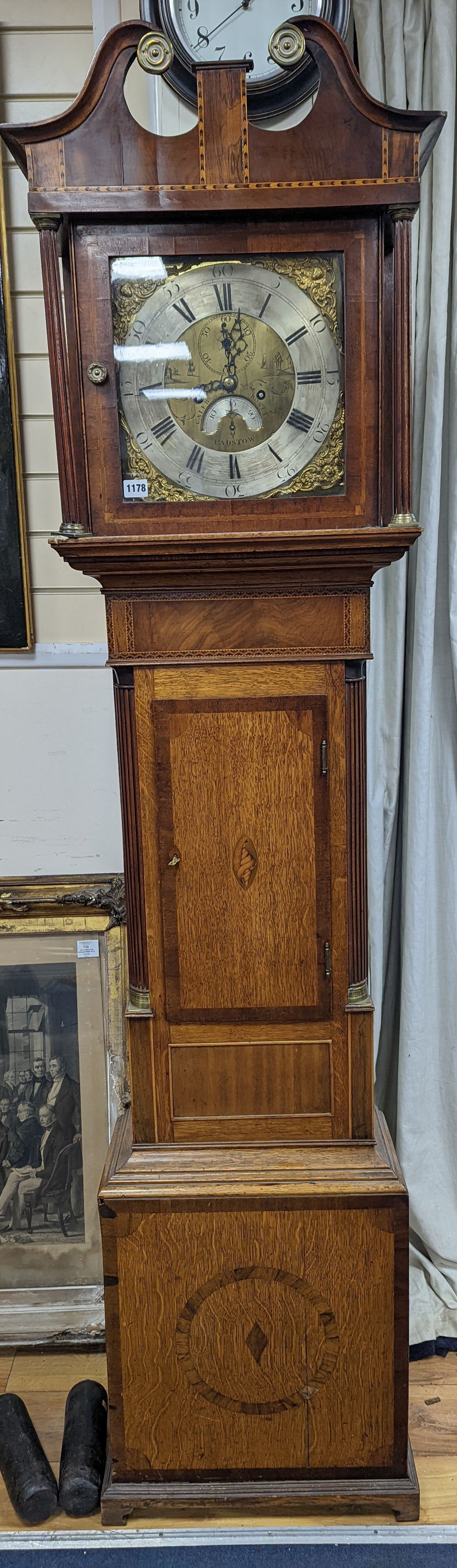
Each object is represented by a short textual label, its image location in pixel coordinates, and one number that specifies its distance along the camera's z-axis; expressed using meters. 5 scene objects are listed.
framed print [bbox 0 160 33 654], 2.04
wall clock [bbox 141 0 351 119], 1.84
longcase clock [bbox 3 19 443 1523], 1.47
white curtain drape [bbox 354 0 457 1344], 1.94
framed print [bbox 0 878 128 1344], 2.25
